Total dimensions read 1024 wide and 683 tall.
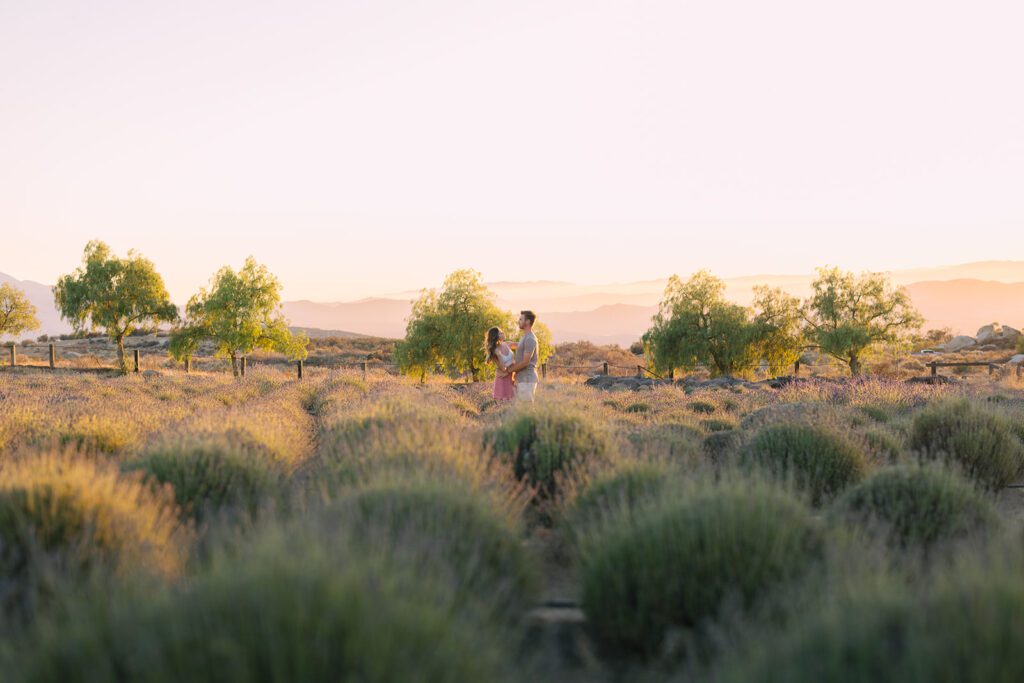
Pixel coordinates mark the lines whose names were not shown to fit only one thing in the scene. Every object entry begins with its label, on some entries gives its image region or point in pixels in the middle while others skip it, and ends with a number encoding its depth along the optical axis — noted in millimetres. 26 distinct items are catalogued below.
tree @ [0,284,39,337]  47469
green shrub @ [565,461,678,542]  5938
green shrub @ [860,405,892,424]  14539
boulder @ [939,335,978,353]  67125
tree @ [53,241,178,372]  40688
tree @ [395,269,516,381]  33500
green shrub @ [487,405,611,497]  8047
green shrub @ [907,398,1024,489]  9805
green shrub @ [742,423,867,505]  8477
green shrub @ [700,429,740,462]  10531
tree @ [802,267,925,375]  37156
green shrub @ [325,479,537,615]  4316
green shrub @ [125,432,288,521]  6551
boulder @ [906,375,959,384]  24862
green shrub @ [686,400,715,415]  17688
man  11703
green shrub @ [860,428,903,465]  9688
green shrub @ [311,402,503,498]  6301
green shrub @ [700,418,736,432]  14028
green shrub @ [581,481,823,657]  4352
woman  12469
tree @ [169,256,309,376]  36844
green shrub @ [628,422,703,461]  8932
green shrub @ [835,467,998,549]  6117
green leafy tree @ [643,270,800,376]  36781
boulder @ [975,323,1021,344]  66500
